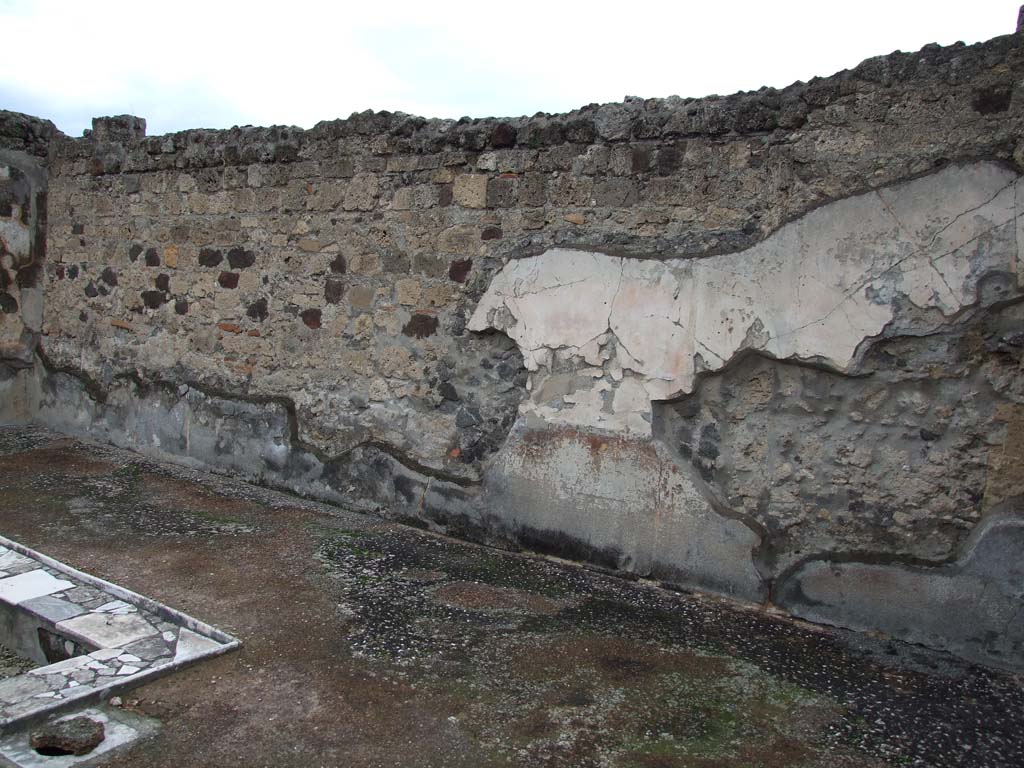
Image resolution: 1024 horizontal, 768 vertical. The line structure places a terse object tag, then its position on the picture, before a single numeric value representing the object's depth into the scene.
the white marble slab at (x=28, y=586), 2.85
